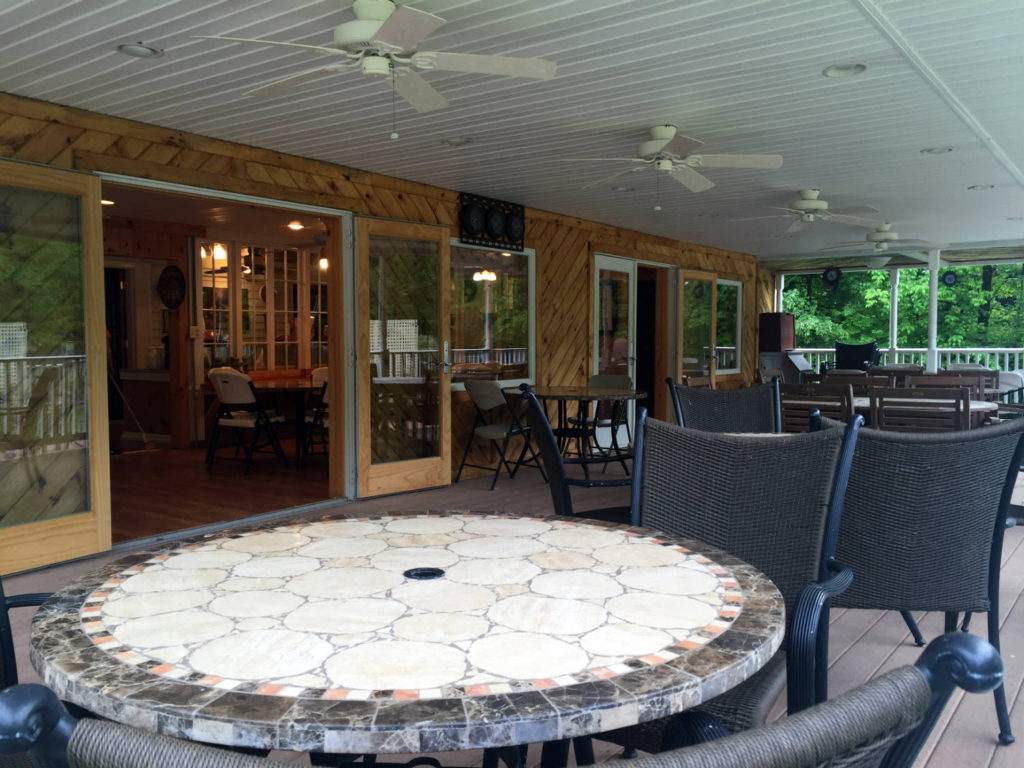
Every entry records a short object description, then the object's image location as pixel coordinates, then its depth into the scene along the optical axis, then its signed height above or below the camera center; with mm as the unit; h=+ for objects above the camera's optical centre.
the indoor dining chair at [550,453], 2707 -359
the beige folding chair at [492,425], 6555 -658
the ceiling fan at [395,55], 2775 +1072
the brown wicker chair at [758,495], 1893 -358
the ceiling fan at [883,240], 8703 +1166
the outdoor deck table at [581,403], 6375 -484
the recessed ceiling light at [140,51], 3527 +1284
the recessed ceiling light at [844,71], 3799 +1274
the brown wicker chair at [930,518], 2180 -476
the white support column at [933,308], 11320 +512
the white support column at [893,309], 12719 +555
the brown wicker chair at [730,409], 3621 -288
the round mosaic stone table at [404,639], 897 -398
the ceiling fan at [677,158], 4670 +1116
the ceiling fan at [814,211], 6922 +1148
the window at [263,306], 9328 +488
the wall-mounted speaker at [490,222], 6914 +1068
